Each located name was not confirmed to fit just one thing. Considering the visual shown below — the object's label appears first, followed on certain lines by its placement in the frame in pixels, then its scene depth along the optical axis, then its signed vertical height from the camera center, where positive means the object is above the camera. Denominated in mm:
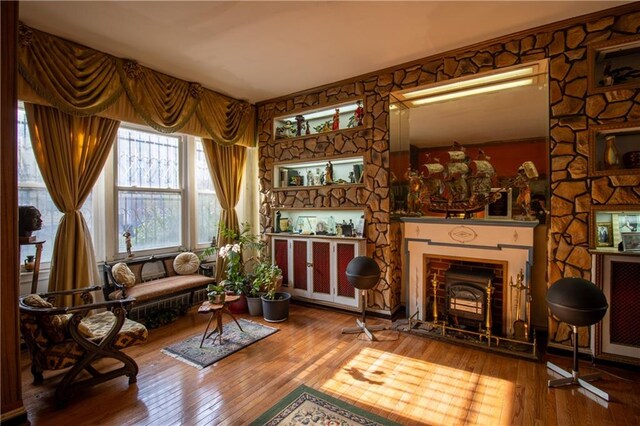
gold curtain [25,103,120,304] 2963 +414
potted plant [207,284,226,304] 3176 -875
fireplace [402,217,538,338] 3057 -500
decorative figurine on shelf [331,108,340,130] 4211 +1286
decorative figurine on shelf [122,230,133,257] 3738 -346
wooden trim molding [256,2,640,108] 2559 +1717
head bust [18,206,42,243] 2627 -73
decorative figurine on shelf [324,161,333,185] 4266 +540
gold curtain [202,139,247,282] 4535 +582
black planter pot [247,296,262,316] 3930 -1219
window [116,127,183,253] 3822 +328
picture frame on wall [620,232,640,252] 2562 -263
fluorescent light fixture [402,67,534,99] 3158 +1461
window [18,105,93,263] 3068 +225
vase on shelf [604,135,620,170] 2670 +496
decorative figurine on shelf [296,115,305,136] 4559 +1355
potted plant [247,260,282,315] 3932 -958
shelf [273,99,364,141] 4082 +1362
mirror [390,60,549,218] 3088 +1015
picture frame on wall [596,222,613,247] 2771 -217
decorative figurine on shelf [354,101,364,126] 3961 +1293
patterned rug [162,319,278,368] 2803 -1345
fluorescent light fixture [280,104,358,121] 4227 +1472
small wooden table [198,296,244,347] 3059 -992
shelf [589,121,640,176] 2576 +578
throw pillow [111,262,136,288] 3305 -685
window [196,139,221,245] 4652 +140
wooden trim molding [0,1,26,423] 1887 -51
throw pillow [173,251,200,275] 4102 -697
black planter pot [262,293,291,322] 3691 -1195
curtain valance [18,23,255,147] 2746 +1377
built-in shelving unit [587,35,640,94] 2592 +1333
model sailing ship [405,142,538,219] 3258 +317
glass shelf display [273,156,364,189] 4141 +594
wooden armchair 2152 -973
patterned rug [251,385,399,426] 1956 -1360
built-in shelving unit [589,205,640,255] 2572 -166
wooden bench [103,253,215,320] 3338 -860
